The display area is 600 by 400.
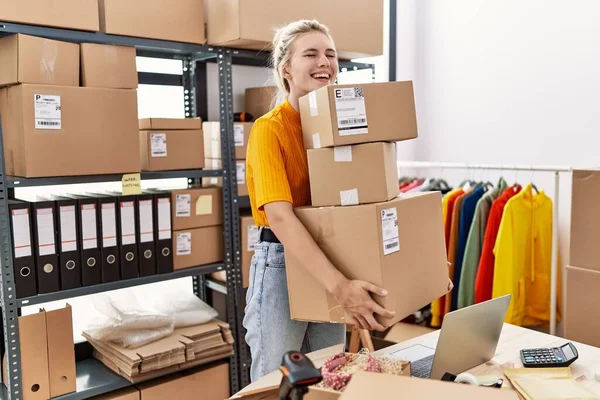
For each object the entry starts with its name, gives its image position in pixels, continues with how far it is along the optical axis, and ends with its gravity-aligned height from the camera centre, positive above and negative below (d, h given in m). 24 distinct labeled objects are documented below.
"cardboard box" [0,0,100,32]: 1.96 +0.52
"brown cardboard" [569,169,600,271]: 1.82 -0.23
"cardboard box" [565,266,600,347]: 1.81 -0.51
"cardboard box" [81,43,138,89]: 2.17 +0.36
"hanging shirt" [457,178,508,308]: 2.89 -0.50
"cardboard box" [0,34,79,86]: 2.00 +0.36
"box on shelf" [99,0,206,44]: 2.22 +0.56
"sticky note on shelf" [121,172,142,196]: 2.29 -0.10
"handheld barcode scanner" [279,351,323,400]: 0.69 -0.27
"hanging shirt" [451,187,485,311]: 2.96 -0.38
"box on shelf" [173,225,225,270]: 2.50 -0.40
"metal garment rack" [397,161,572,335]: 2.63 -0.37
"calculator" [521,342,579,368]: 1.37 -0.51
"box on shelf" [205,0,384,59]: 2.37 +0.60
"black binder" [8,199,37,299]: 2.05 -0.32
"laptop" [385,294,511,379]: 1.26 -0.45
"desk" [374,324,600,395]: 1.36 -0.53
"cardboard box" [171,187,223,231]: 2.49 -0.23
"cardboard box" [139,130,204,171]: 2.41 +0.03
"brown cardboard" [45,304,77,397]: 2.14 -0.72
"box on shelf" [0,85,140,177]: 2.02 +0.11
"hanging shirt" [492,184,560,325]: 2.77 -0.53
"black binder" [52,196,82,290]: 2.17 -0.32
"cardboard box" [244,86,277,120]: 2.89 +0.28
